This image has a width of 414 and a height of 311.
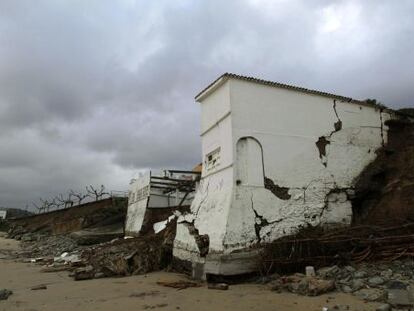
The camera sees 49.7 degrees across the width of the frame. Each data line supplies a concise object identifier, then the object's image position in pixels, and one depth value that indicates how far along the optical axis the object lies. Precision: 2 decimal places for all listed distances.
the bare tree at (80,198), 45.18
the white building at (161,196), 25.00
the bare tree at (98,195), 41.97
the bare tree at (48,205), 55.80
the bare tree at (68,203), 47.58
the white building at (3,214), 86.37
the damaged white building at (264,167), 13.38
